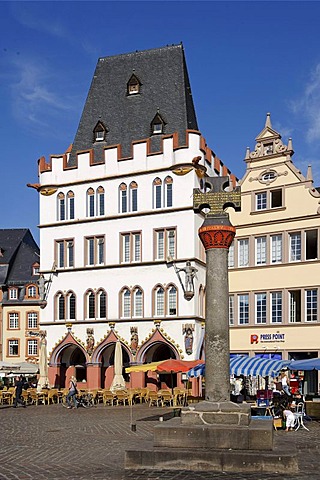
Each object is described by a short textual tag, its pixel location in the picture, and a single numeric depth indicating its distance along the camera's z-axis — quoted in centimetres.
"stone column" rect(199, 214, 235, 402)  1492
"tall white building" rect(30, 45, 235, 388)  4238
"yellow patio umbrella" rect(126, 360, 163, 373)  3262
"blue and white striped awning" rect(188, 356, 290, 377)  2695
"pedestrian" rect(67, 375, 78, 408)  3356
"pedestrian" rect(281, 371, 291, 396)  2336
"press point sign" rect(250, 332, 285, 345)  3919
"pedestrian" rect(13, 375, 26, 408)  3506
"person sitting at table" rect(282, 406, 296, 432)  2159
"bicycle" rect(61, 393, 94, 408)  3511
